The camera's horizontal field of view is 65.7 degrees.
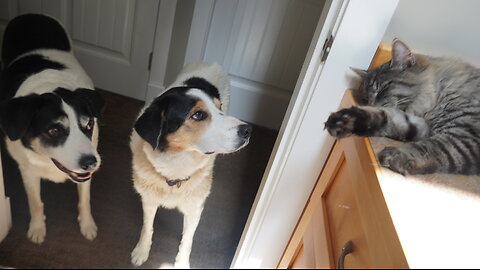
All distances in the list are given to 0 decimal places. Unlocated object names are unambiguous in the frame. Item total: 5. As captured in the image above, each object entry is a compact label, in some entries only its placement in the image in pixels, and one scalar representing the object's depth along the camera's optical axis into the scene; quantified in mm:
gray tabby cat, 745
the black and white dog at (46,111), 1270
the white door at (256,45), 2146
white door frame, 985
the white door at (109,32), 2270
